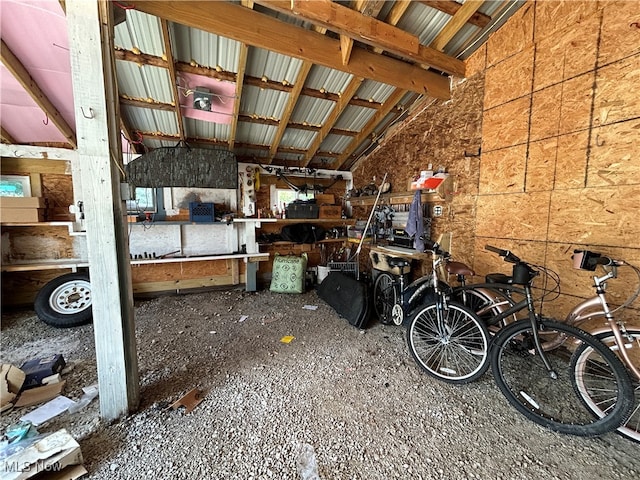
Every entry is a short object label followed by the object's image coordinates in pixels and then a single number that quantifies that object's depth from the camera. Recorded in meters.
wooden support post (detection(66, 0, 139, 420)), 1.50
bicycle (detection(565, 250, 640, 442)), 1.64
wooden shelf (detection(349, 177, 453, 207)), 3.31
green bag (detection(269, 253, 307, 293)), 4.64
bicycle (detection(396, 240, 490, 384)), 2.16
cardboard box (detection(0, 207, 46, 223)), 3.26
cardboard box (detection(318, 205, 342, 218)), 4.97
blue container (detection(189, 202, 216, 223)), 4.24
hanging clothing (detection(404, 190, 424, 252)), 3.43
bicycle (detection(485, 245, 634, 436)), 1.57
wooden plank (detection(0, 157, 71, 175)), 3.57
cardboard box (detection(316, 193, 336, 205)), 5.34
